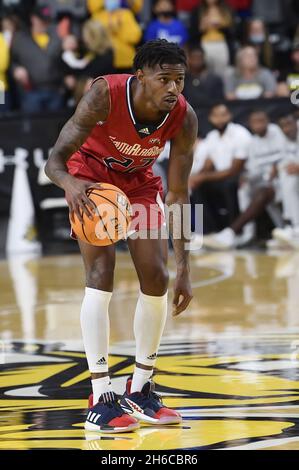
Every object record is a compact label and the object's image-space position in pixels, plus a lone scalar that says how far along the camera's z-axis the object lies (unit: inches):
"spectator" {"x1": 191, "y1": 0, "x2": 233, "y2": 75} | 678.5
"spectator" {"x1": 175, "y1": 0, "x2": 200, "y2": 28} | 714.8
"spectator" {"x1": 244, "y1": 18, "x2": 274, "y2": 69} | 684.1
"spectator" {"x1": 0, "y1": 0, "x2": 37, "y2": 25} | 698.2
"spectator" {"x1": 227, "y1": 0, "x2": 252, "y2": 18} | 714.2
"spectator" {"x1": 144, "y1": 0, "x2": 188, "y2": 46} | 674.2
